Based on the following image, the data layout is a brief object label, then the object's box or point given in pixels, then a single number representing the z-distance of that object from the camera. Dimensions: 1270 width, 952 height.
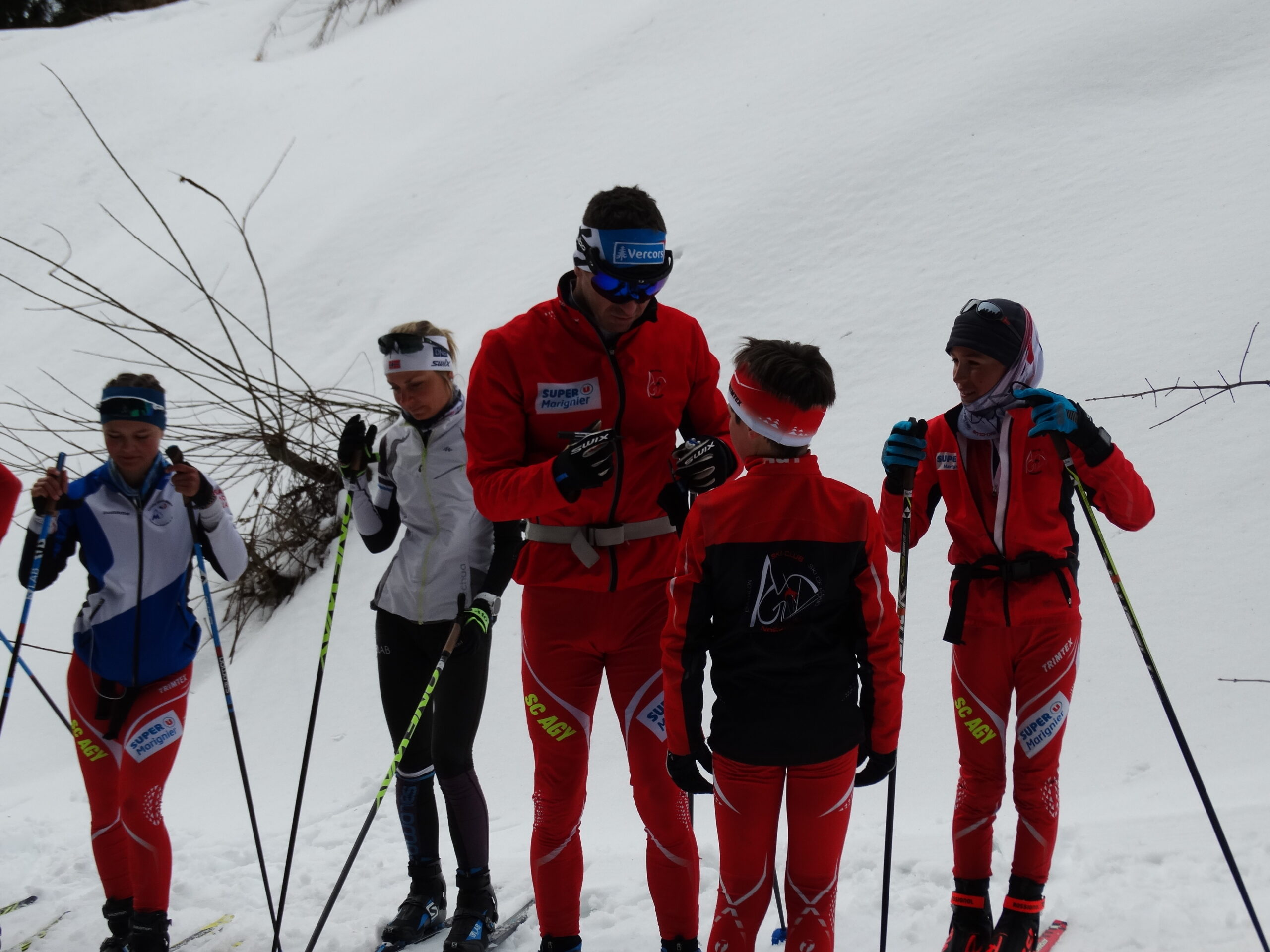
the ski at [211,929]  3.60
